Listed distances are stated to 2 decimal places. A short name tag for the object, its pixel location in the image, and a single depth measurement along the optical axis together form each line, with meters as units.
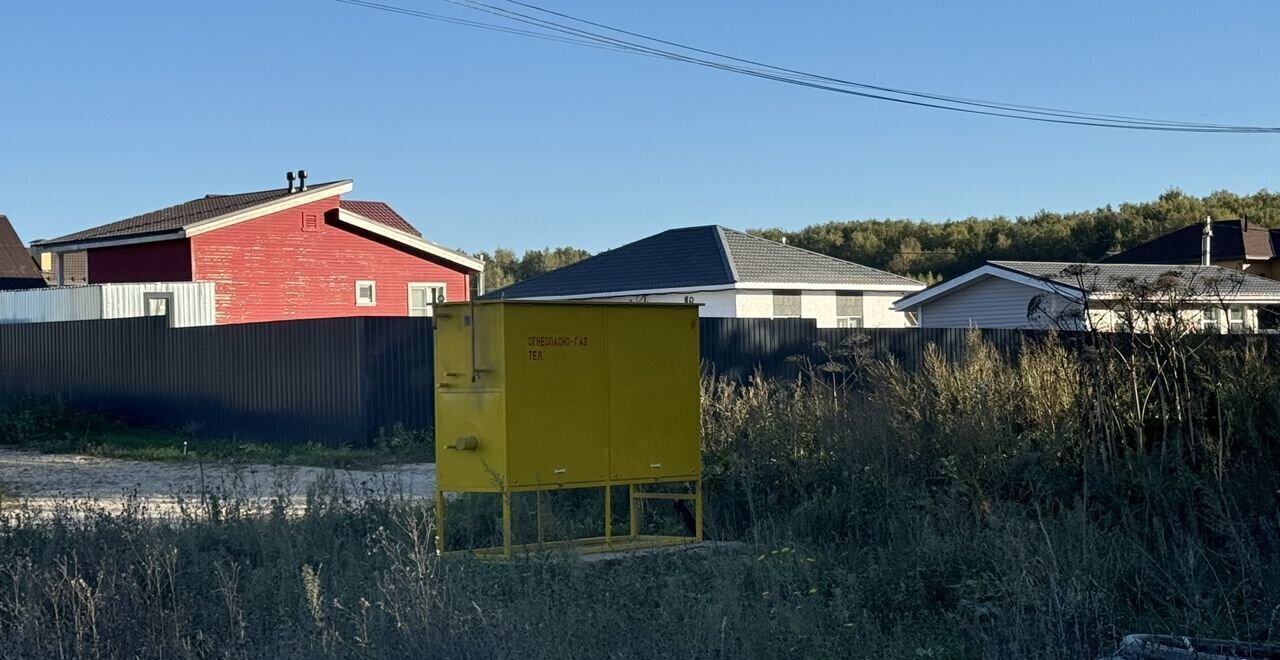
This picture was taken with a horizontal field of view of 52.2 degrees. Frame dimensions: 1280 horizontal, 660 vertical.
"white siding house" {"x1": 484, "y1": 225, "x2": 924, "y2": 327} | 32.59
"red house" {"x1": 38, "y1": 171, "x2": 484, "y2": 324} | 31.02
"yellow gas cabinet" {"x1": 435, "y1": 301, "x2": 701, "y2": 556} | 9.38
